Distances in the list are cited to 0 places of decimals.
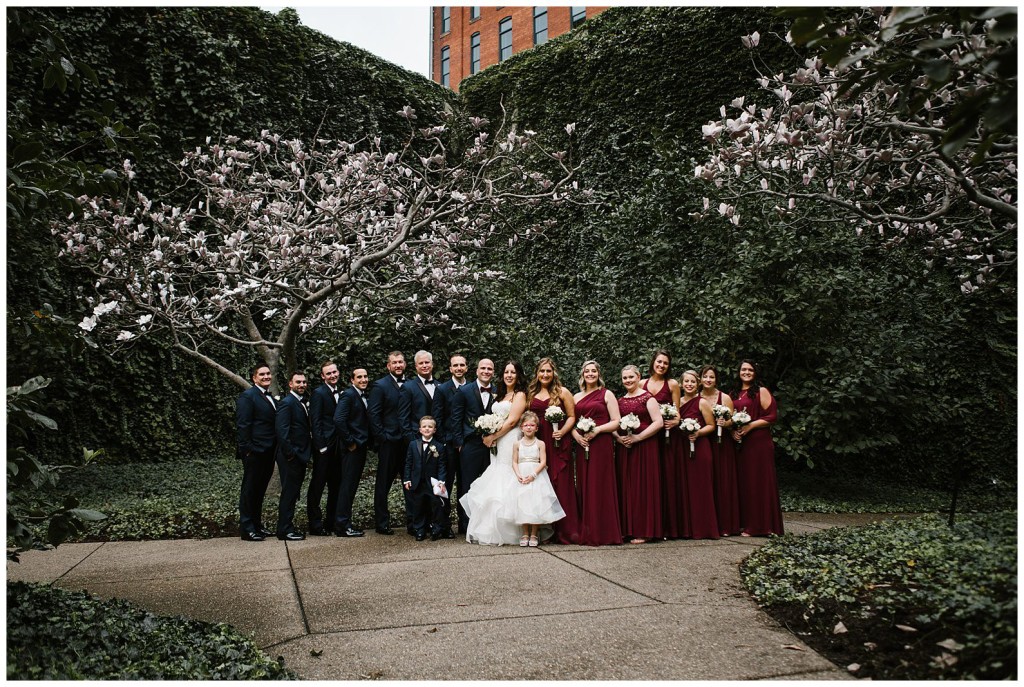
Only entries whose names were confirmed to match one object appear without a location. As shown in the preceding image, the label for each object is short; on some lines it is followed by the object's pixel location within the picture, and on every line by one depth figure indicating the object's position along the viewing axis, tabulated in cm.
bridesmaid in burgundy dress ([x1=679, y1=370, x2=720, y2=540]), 700
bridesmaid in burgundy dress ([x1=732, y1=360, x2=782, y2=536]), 711
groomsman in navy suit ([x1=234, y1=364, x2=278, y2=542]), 714
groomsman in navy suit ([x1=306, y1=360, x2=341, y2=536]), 738
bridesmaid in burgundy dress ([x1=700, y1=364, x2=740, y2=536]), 720
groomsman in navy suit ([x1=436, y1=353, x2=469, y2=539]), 735
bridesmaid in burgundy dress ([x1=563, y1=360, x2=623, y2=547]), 671
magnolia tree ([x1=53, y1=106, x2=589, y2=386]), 905
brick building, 2853
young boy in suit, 706
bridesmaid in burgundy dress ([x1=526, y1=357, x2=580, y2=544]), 680
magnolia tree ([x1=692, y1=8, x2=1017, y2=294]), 241
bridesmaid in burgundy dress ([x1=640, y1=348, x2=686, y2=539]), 704
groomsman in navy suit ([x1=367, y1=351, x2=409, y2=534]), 740
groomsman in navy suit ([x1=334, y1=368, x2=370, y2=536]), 734
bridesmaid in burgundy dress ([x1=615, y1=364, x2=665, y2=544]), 684
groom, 732
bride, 666
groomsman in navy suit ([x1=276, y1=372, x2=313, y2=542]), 709
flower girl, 656
